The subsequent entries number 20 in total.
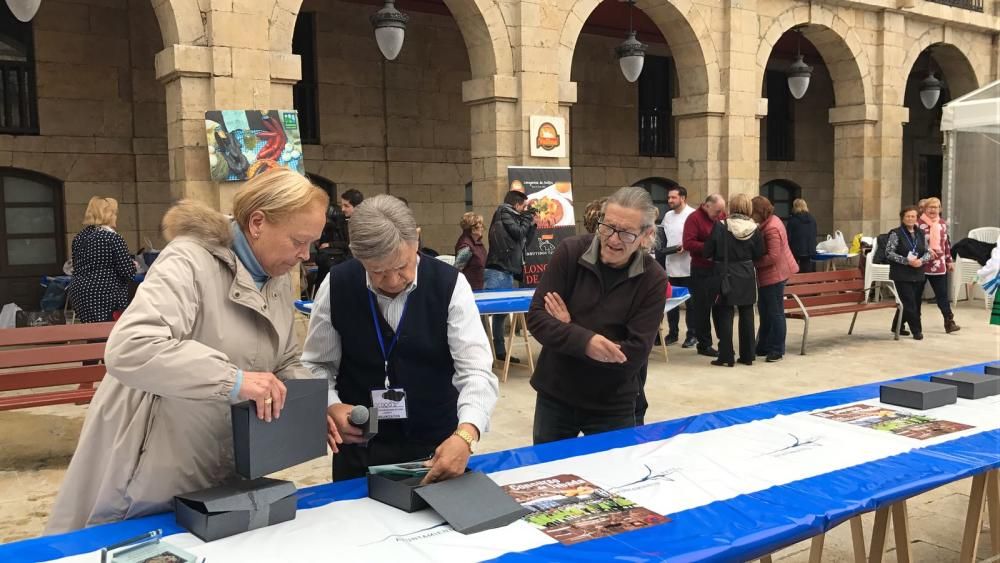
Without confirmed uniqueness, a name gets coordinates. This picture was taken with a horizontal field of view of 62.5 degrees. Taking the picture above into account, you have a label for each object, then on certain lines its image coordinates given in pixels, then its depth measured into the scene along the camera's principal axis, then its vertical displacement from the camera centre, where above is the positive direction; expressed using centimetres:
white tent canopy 1268 +45
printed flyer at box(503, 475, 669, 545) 203 -77
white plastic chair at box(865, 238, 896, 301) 914 -71
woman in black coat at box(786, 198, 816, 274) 1238 -35
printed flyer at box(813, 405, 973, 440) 288 -77
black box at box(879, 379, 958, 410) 317 -72
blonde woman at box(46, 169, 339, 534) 194 -32
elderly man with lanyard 246 -41
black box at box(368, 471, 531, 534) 202 -72
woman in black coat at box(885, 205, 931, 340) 877 -51
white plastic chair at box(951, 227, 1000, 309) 1167 -94
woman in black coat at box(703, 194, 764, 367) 759 -50
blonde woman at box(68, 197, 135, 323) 645 -35
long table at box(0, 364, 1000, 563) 190 -77
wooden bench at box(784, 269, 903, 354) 852 -92
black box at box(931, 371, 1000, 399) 332 -71
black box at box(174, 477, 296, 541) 193 -69
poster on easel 959 +10
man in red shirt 789 -52
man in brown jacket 308 -40
